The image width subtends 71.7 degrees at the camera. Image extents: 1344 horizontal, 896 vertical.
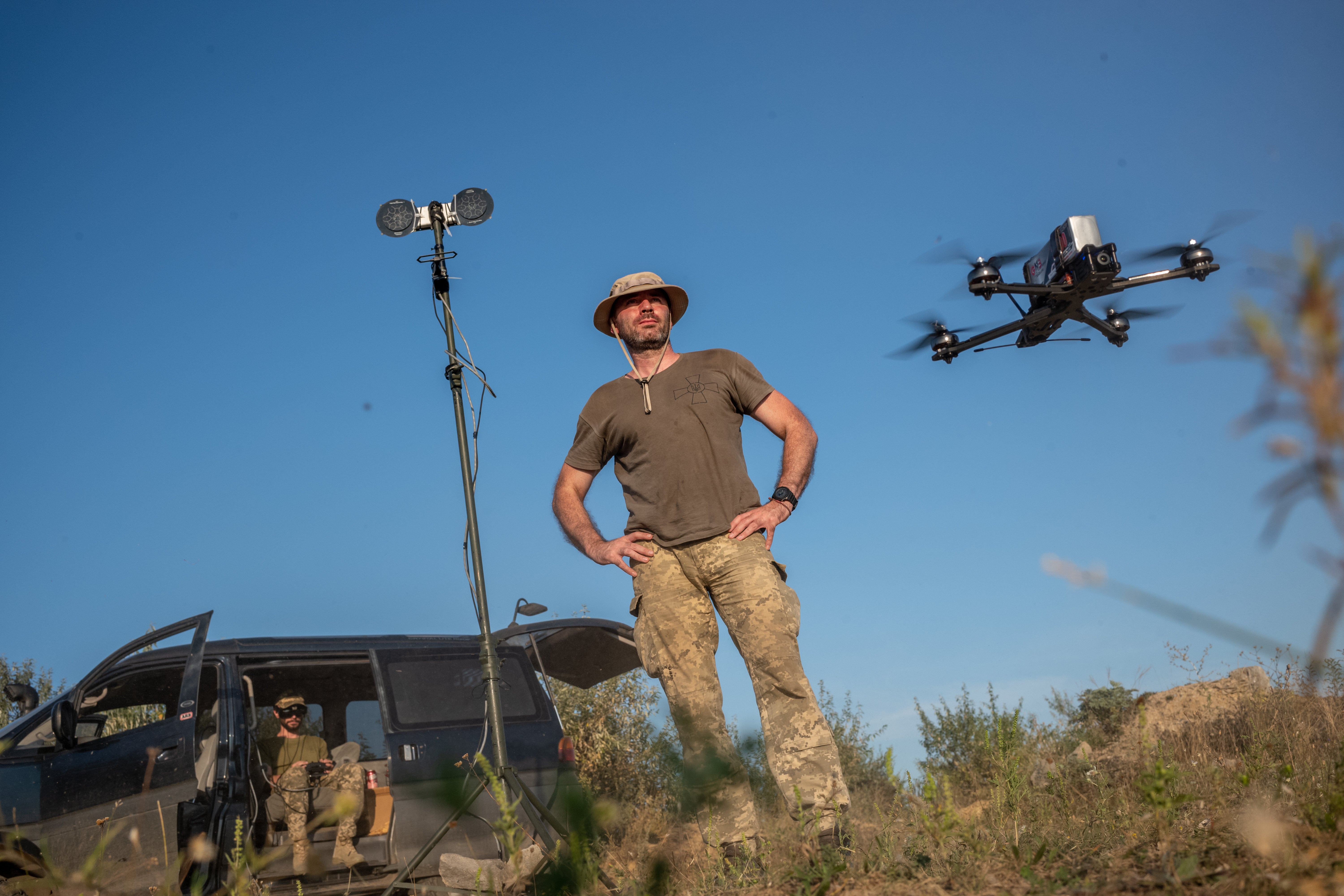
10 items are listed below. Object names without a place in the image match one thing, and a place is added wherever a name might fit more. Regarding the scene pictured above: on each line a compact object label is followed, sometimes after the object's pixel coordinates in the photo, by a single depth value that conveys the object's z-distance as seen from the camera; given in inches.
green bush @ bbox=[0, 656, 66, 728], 542.0
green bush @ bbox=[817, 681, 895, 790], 366.0
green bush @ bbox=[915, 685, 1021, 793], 297.7
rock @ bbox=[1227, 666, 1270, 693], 323.0
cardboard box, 249.0
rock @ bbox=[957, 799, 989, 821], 106.3
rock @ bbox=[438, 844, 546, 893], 152.6
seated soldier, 226.7
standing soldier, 122.7
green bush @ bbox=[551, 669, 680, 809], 370.6
